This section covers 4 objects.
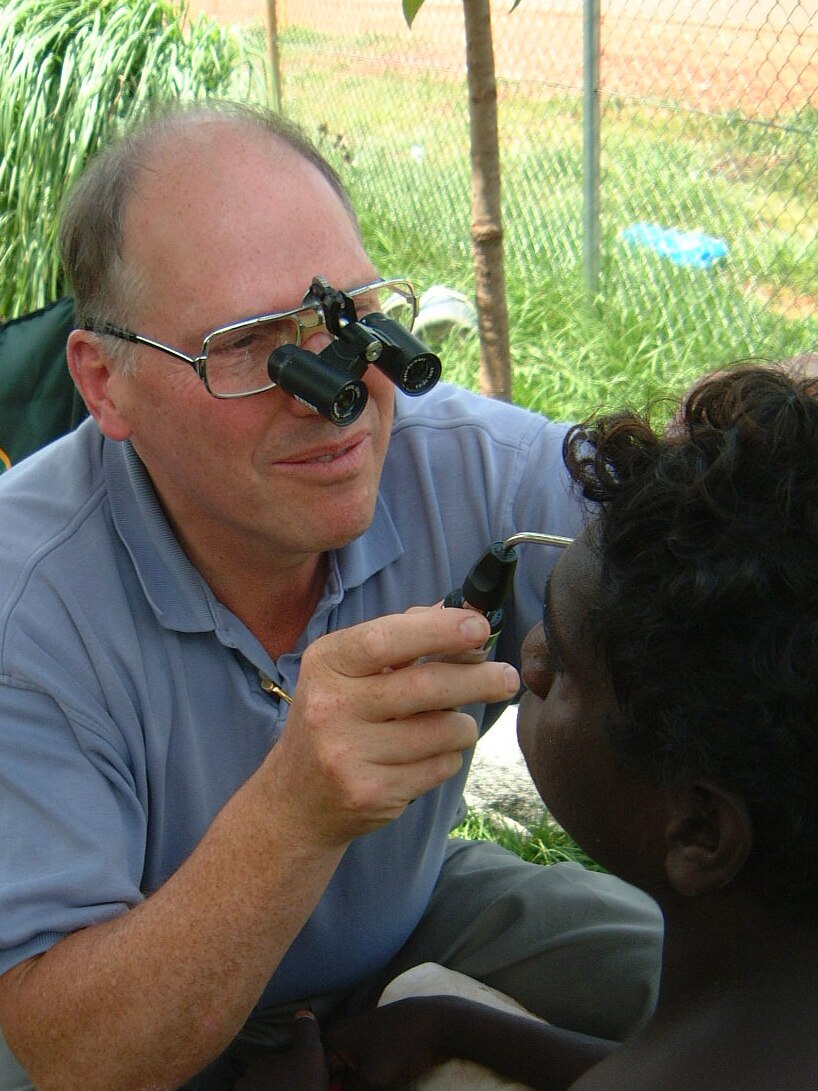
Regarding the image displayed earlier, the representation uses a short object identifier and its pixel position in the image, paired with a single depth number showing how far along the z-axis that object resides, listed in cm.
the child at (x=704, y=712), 127
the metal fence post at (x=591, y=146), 477
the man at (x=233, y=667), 160
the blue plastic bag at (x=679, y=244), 489
